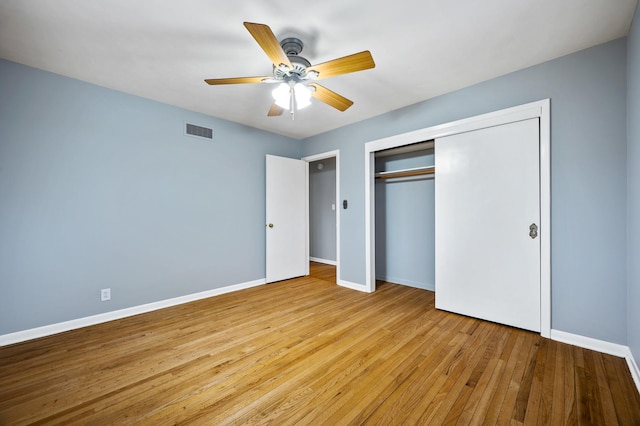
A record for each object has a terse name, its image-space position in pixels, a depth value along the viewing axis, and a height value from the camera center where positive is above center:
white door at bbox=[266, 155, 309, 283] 4.30 -0.11
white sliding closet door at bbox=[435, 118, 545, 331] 2.49 -0.13
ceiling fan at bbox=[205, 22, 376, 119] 1.66 +1.09
